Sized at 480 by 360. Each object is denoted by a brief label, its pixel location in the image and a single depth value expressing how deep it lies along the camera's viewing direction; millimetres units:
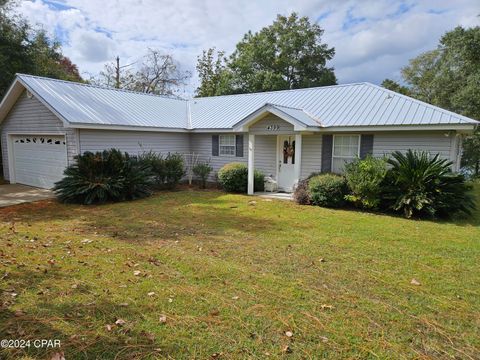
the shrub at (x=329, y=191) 10148
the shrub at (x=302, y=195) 10686
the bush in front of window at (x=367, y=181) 9391
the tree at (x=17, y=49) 15508
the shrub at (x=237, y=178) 12852
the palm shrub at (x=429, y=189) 8859
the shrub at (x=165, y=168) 13082
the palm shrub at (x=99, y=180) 10344
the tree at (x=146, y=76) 33938
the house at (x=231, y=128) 10773
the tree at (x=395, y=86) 33469
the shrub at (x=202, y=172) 14500
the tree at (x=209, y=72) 33094
